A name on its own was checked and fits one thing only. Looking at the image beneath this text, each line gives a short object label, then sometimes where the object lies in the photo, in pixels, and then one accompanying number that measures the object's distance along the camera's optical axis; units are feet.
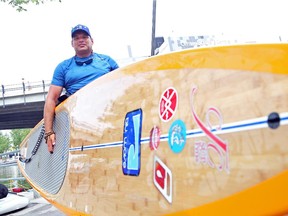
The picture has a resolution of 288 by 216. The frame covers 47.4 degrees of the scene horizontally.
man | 10.39
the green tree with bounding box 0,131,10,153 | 216.95
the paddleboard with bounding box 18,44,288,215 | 3.71
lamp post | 13.53
